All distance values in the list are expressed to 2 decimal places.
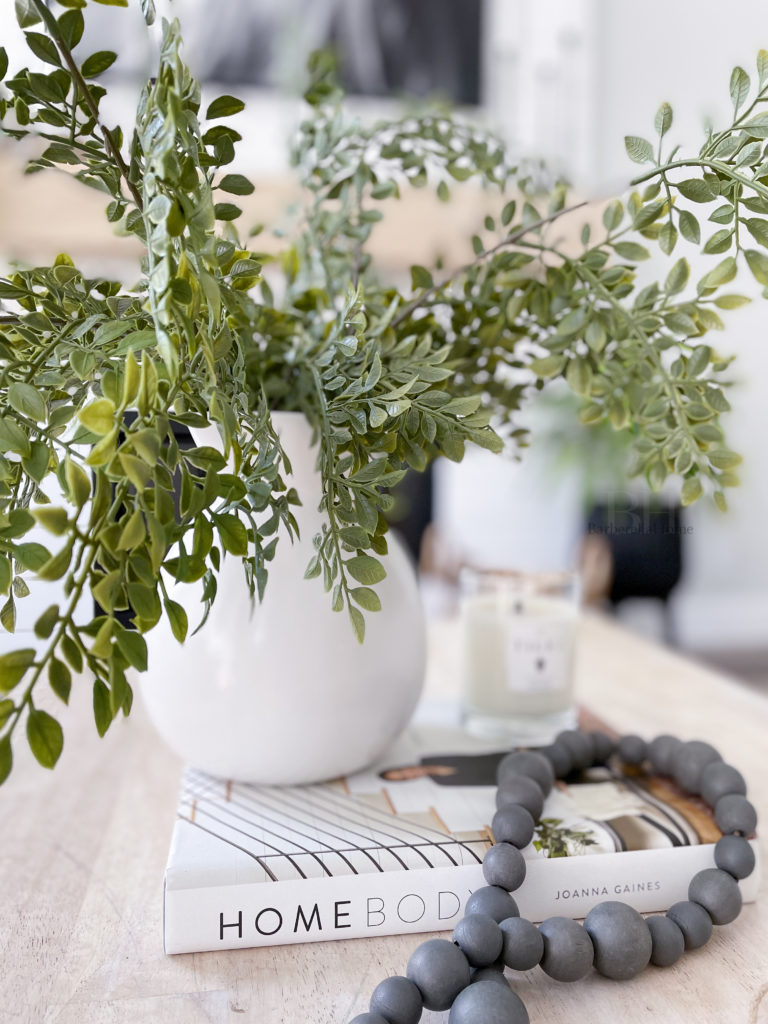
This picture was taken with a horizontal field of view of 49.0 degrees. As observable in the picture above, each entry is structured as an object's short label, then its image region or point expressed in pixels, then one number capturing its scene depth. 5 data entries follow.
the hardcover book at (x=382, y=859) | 0.44
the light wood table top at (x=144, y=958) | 0.40
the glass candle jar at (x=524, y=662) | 0.68
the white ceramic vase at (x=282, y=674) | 0.51
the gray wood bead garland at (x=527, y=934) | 0.37
